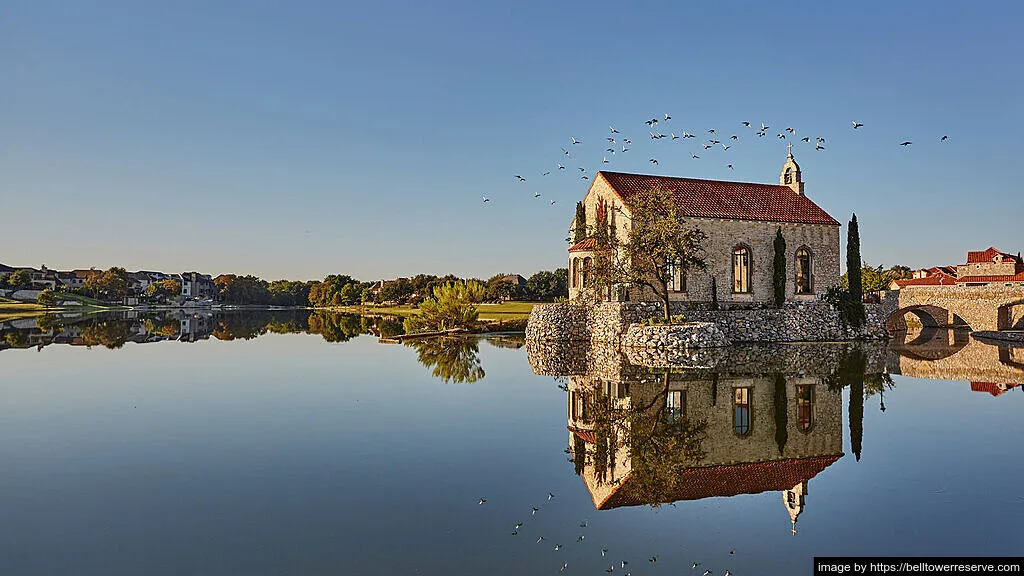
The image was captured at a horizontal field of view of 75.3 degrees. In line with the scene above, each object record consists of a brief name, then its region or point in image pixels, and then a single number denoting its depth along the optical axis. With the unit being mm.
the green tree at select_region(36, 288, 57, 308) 99438
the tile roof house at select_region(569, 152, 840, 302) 39688
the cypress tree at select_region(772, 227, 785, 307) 40938
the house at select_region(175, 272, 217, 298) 180875
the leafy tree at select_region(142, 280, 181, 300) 150638
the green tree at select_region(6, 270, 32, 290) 119312
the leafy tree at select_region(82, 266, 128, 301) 126812
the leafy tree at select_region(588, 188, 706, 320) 35094
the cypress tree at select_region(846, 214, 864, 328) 40938
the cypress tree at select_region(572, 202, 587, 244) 41394
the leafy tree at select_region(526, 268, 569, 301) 109188
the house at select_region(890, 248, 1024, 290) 85875
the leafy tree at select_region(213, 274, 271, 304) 171750
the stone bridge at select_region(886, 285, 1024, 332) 52750
